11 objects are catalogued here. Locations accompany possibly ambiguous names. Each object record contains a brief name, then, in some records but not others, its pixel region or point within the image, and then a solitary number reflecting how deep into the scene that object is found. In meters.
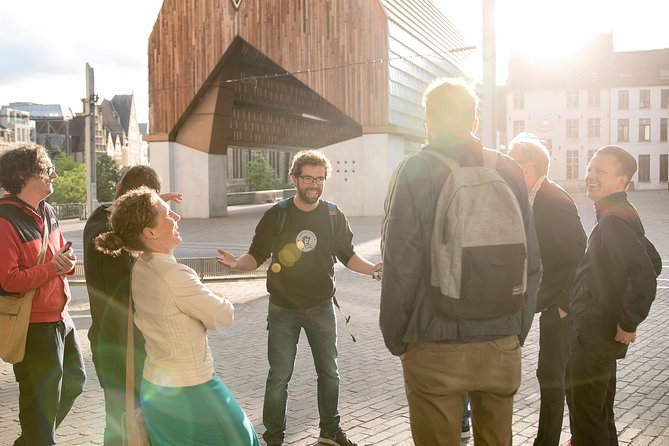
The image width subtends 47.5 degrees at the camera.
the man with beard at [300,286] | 4.92
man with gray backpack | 2.87
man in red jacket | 4.10
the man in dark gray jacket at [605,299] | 4.09
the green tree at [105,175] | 57.96
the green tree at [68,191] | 47.41
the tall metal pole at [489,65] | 14.16
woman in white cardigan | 3.15
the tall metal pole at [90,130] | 29.67
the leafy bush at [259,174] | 65.19
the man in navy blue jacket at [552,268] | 4.40
